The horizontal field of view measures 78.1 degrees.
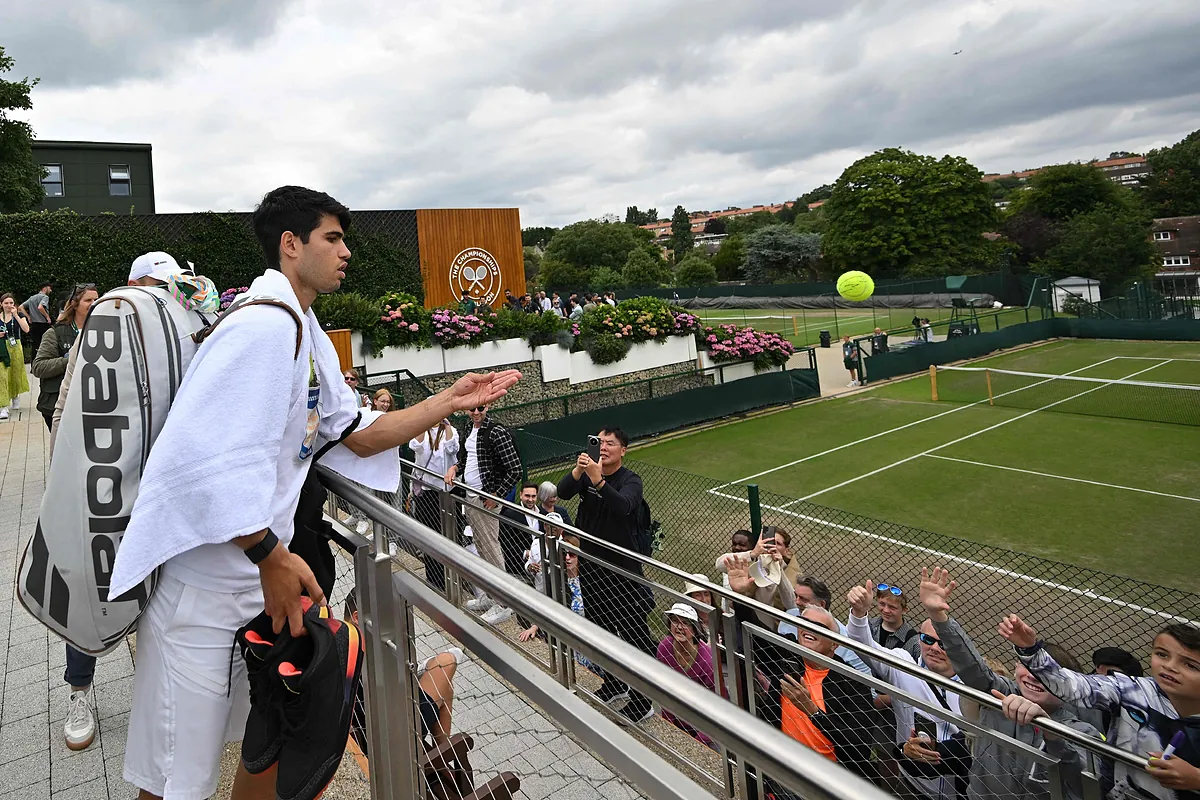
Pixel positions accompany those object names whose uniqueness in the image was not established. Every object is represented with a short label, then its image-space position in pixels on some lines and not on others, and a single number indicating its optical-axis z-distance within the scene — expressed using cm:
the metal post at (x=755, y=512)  812
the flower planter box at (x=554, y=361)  1784
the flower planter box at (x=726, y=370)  2102
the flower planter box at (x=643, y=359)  1862
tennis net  1855
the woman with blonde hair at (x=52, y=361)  567
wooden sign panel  2348
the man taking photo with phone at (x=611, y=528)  474
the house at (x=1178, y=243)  7444
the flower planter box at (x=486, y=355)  1667
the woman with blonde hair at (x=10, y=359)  1045
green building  3120
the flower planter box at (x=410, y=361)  1566
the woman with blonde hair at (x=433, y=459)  649
